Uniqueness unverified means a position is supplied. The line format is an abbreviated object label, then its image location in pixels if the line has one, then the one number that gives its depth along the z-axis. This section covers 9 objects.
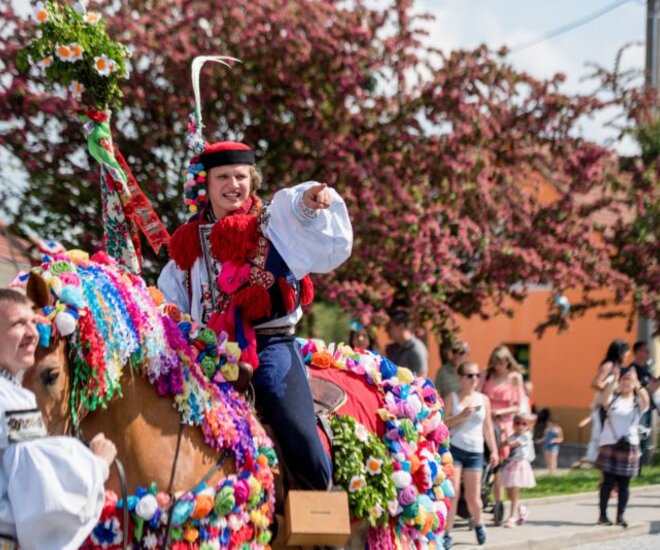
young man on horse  4.96
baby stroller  11.25
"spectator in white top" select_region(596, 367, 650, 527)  11.93
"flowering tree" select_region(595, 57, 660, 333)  17.45
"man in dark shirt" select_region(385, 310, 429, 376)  9.65
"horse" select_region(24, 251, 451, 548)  4.16
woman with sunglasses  10.21
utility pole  19.34
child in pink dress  11.62
